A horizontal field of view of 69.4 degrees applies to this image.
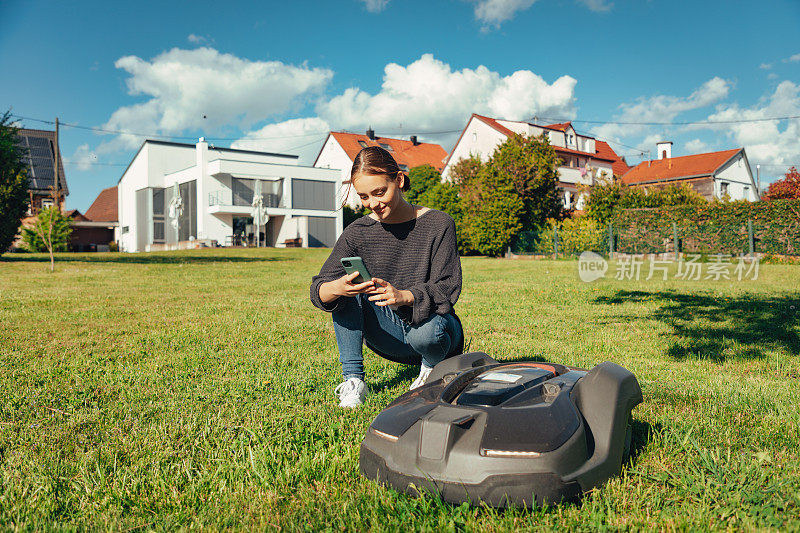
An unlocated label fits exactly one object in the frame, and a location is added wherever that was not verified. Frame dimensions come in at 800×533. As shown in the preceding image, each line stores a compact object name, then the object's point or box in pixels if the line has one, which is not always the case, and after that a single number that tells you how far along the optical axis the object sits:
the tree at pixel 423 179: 41.34
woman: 2.97
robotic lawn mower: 1.83
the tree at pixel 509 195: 26.00
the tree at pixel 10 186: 19.33
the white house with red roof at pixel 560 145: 40.62
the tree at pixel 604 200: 26.94
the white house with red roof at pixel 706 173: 44.59
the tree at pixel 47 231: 16.62
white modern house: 41.81
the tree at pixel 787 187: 40.47
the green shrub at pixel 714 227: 20.30
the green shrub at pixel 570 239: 23.83
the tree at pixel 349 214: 43.44
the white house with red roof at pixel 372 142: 51.00
